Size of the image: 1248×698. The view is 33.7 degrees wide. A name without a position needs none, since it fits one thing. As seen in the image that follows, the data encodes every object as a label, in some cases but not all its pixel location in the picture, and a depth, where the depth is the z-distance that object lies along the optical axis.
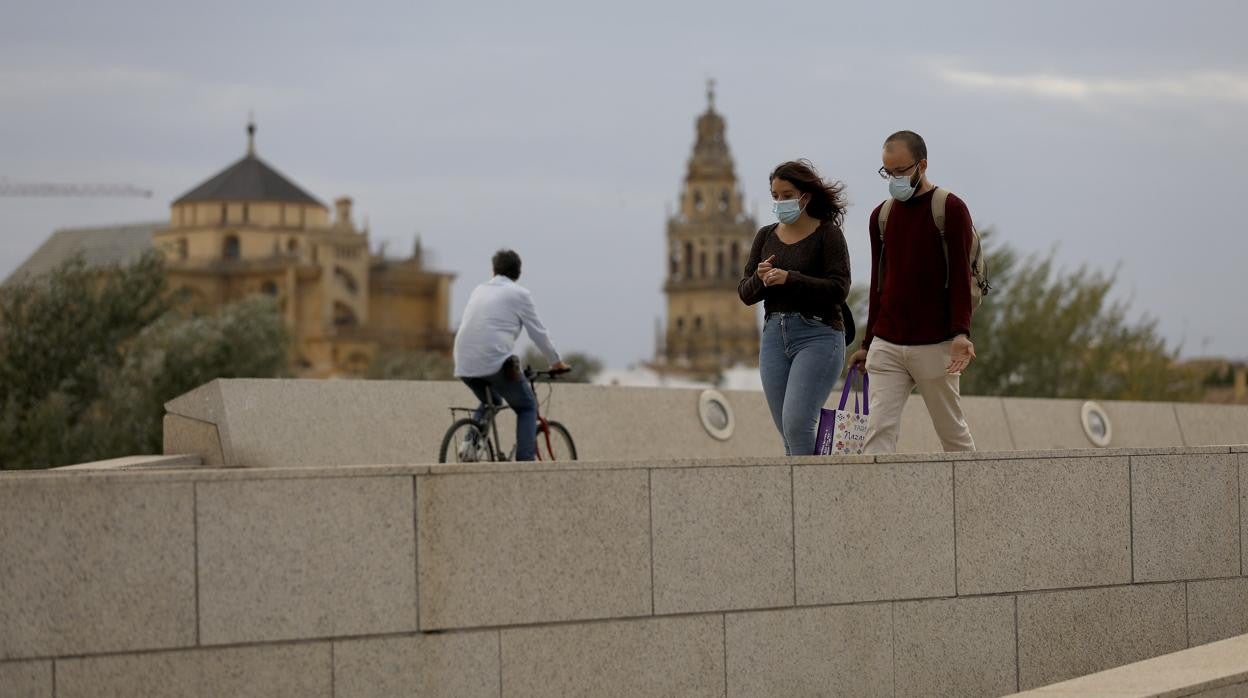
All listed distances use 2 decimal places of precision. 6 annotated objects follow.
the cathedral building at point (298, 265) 166.50
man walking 10.31
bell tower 192.61
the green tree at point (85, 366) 44.72
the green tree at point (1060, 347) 52.75
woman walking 10.69
